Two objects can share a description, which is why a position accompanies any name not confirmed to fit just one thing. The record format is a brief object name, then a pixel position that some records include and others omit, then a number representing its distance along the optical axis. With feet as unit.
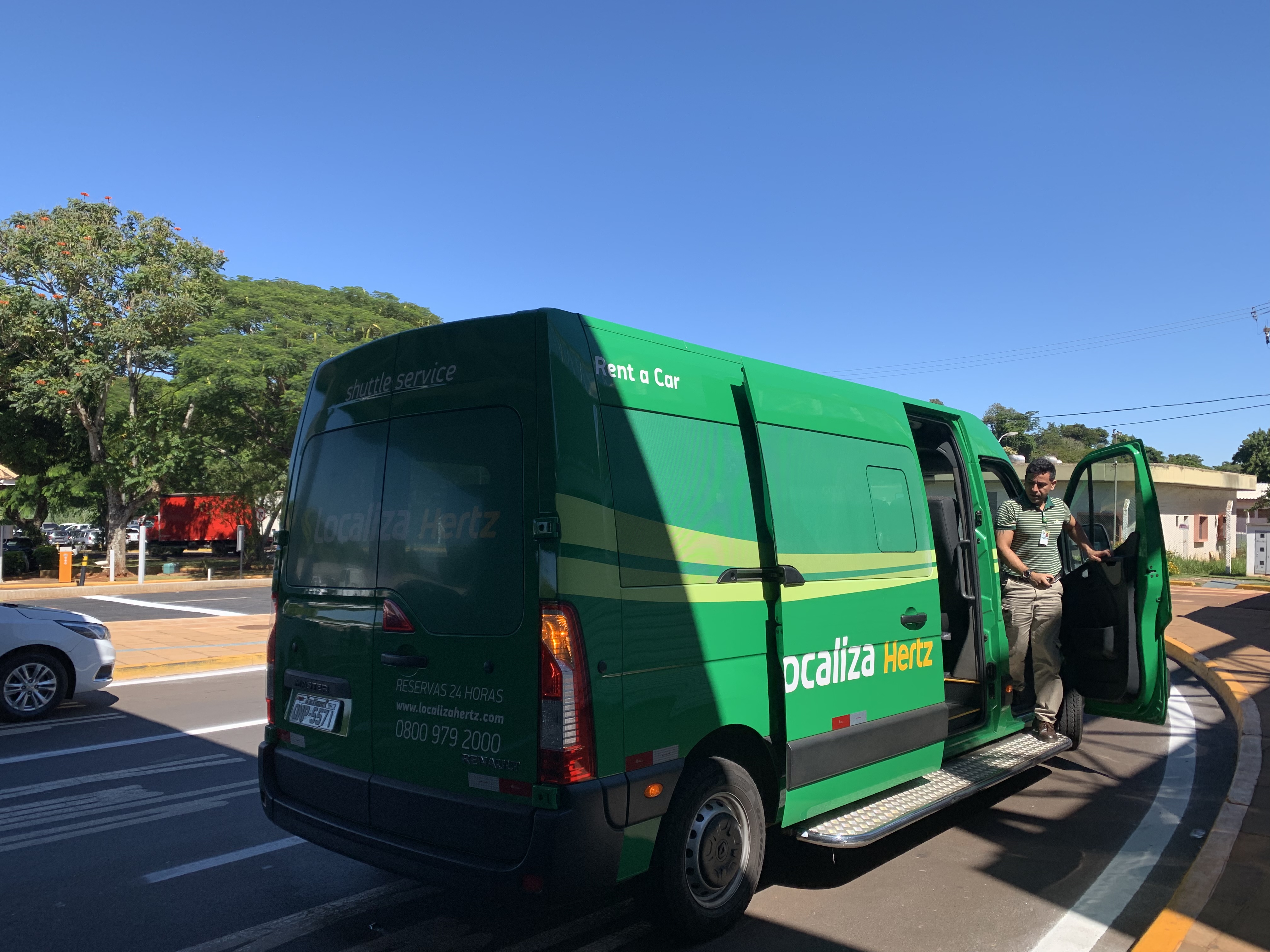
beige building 106.83
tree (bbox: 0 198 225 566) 83.10
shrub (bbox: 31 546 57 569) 98.68
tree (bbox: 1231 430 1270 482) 221.66
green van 10.86
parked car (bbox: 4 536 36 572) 98.58
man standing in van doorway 20.70
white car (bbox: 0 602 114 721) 27.04
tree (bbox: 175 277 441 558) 87.76
